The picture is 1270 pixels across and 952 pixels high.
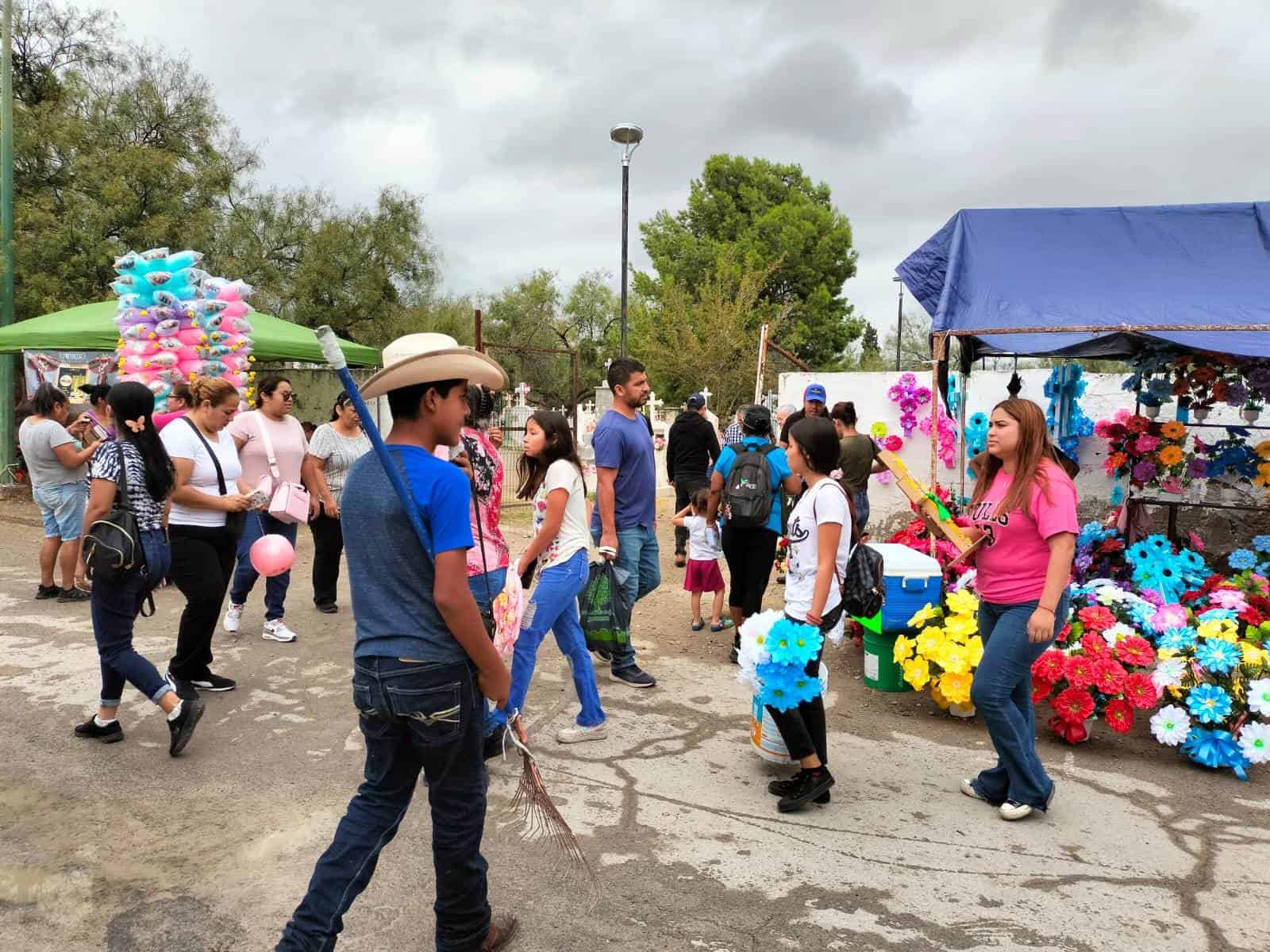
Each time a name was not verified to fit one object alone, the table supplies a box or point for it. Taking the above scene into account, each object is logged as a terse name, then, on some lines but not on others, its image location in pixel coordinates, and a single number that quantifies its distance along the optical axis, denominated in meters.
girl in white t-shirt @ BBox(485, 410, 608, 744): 4.09
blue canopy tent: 5.51
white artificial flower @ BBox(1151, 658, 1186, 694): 4.41
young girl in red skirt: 6.57
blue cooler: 5.05
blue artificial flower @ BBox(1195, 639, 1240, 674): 4.32
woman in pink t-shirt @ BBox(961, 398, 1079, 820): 3.32
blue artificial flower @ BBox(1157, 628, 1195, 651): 4.54
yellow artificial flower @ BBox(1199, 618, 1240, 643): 4.52
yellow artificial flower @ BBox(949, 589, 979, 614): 4.85
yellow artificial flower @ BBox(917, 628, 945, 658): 4.80
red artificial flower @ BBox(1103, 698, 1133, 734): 4.36
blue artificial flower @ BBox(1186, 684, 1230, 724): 4.23
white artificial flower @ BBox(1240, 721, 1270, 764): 4.12
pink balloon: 5.18
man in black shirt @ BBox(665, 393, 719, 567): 7.17
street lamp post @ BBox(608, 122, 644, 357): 13.49
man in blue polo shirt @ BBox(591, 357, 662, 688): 4.93
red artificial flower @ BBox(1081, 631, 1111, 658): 4.53
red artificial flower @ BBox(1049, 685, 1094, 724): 4.42
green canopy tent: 11.37
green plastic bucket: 5.27
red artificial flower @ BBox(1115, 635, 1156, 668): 4.51
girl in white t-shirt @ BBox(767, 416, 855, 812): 3.56
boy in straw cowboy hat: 2.18
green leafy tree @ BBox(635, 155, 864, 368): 35.22
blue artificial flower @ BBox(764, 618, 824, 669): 3.52
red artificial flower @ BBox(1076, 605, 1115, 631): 4.77
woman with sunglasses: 5.89
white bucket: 3.94
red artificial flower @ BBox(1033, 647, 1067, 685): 4.50
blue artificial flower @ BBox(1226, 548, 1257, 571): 6.44
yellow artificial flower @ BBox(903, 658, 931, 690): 4.82
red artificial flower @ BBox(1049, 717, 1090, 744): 4.48
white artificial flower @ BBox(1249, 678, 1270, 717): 4.17
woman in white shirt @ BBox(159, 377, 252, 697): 4.42
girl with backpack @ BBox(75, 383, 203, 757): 3.93
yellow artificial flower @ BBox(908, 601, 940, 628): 5.01
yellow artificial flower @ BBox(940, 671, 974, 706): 4.70
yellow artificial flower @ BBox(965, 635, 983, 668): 4.70
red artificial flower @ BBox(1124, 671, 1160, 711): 4.36
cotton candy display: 8.06
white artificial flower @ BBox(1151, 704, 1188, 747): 4.29
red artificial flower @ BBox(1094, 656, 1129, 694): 4.37
